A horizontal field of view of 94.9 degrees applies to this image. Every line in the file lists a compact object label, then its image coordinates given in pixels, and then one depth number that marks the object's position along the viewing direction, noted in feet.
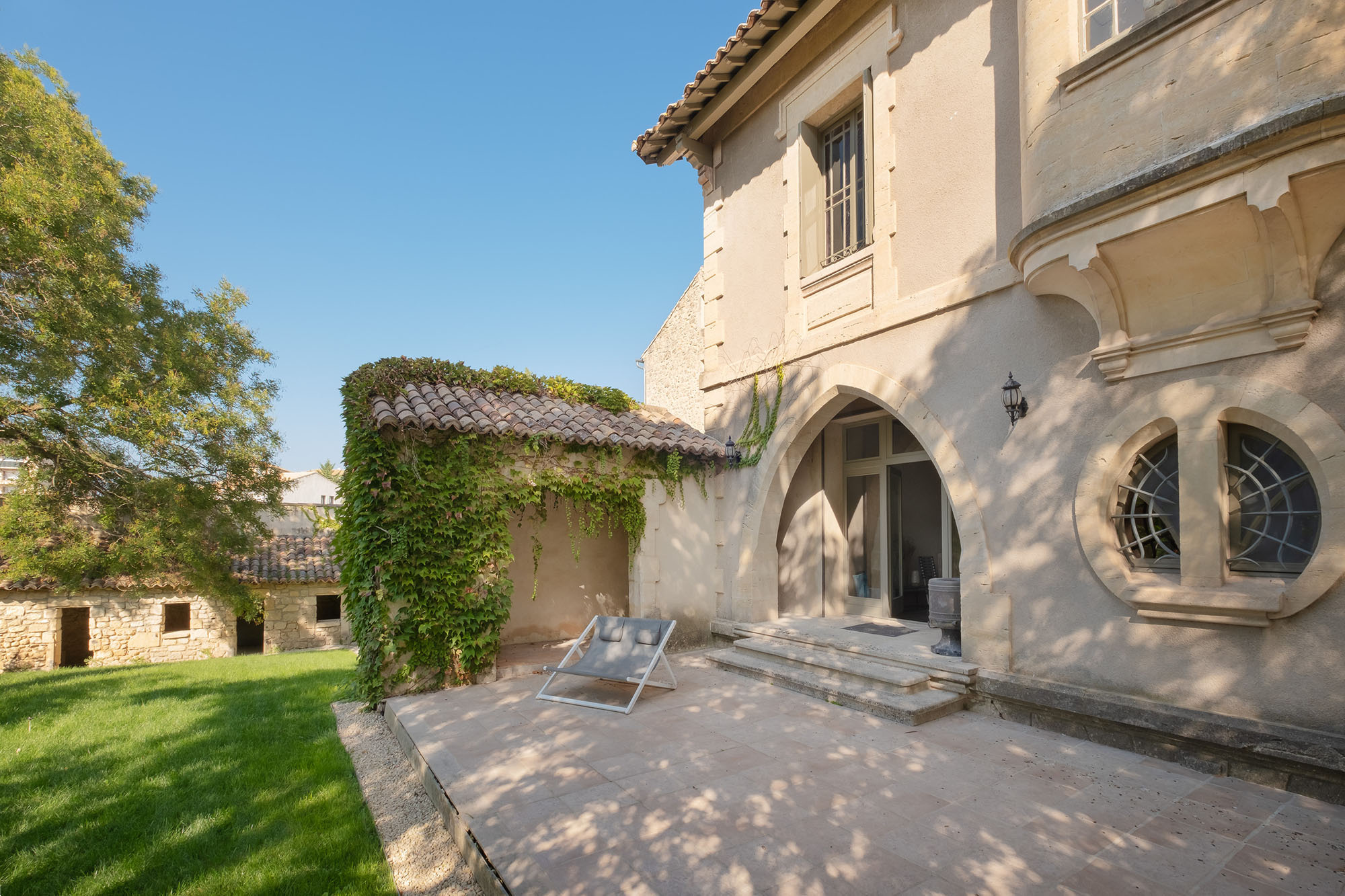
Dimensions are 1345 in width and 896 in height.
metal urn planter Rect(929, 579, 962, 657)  19.04
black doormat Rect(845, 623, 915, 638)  23.84
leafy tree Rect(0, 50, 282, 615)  30.89
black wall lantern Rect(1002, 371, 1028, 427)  16.92
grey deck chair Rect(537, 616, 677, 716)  18.84
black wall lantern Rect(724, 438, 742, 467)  27.50
